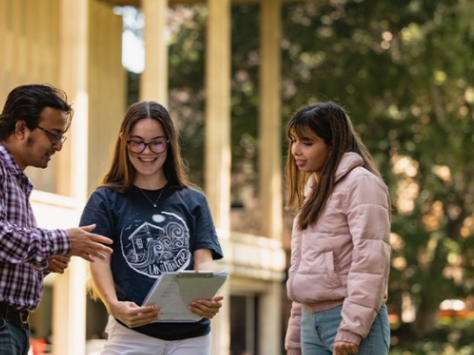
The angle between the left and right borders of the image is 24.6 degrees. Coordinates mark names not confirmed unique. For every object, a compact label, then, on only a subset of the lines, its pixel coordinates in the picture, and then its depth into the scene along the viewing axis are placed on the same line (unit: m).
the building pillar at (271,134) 22.95
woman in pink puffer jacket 4.72
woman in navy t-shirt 4.71
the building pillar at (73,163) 13.85
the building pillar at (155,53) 16.78
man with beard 4.03
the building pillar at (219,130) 19.38
